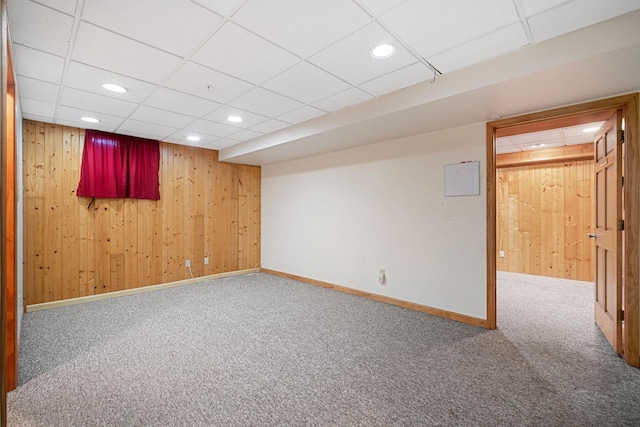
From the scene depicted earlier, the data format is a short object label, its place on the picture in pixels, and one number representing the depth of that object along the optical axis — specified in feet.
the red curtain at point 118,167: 13.30
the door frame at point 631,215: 7.61
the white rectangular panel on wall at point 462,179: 10.57
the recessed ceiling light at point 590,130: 13.24
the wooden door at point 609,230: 8.21
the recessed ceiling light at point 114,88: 8.70
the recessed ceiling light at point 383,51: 6.73
